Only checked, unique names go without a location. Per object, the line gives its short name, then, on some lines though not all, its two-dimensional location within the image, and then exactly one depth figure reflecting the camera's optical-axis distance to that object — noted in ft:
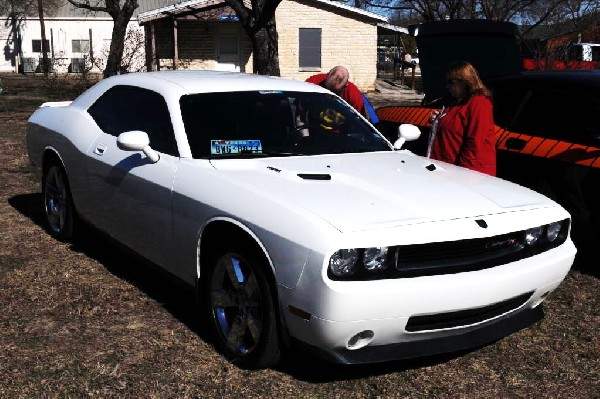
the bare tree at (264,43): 50.47
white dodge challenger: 11.02
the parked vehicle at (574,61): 69.61
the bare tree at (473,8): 117.60
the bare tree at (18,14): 167.53
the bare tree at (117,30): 76.23
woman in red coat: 17.76
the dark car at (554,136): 18.10
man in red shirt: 22.61
